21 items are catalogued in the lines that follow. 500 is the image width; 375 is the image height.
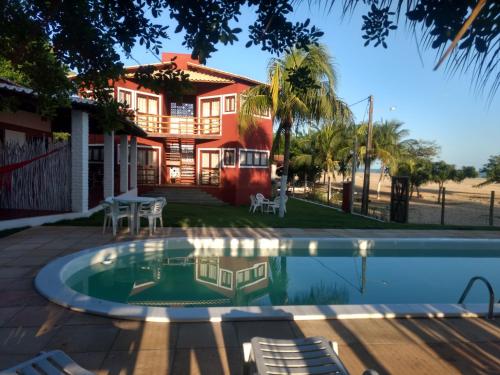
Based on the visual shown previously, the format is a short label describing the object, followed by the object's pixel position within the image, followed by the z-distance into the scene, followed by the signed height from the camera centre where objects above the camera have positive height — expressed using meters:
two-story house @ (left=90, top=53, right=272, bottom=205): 20.72 +1.48
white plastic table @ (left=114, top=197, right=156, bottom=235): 9.46 -1.01
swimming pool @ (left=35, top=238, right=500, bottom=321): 4.54 -2.13
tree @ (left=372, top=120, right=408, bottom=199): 29.46 +2.67
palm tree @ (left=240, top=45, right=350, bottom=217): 14.18 +2.69
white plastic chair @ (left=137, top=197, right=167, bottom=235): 9.64 -1.19
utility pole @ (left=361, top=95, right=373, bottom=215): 16.95 +0.02
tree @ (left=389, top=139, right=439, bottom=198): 33.31 +0.55
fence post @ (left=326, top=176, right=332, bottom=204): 21.53 -1.23
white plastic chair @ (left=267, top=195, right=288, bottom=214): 16.05 -1.44
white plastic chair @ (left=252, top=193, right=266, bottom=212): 16.59 -1.40
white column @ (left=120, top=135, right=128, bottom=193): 17.31 +0.08
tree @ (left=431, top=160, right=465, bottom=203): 35.25 +0.33
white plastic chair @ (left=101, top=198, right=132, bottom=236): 9.35 -1.18
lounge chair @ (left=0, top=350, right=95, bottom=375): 2.24 -1.24
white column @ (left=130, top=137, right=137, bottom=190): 18.84 +0.17
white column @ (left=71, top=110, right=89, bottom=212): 11.42 +0.13
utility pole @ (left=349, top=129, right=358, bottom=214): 17.11 -0.36
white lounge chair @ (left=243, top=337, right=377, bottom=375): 2.48 -1.27
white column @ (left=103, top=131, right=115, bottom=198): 14.58 -0.16
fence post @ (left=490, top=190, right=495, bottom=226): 14.02 -1.21
